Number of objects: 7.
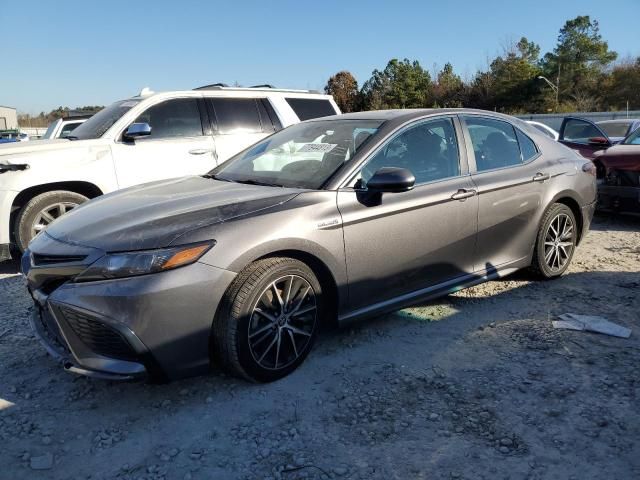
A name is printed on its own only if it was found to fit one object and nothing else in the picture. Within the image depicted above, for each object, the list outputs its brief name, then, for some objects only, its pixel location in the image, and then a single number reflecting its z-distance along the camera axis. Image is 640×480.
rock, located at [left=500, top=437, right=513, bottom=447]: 2.49
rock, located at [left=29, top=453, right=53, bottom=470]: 2.43
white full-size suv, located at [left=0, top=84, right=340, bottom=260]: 5.32
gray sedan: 2.68
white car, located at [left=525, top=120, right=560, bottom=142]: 11.43
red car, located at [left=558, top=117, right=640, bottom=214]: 6.75
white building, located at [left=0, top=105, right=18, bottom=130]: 60.41
